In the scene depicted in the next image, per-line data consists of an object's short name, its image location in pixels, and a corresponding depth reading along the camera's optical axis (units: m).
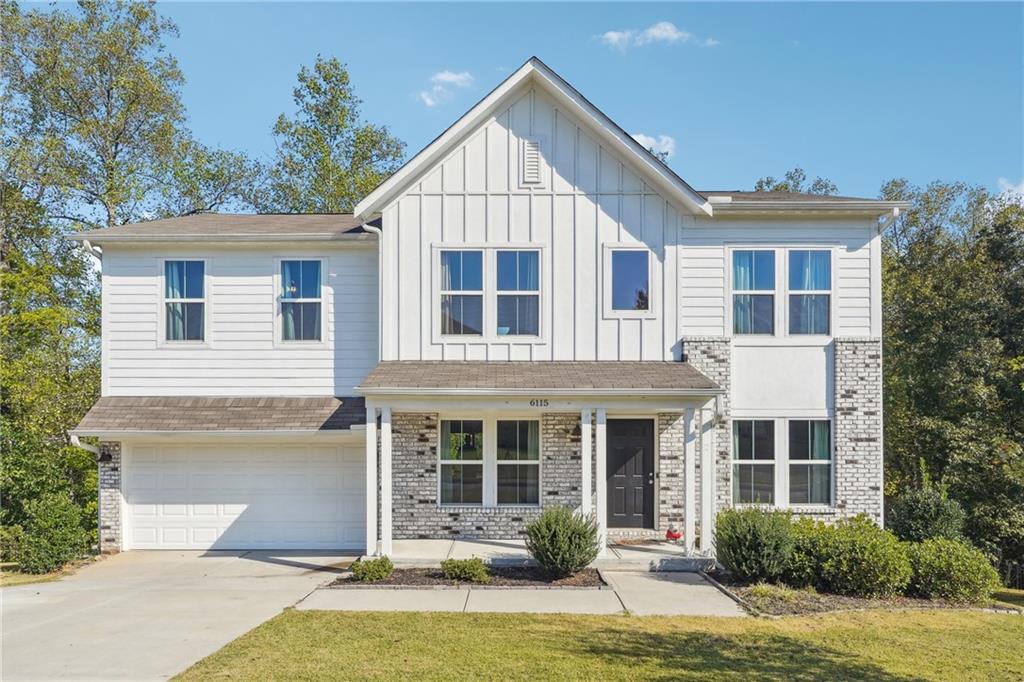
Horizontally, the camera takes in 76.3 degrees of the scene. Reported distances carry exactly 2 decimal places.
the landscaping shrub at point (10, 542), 12.19
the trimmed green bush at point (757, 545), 9.99
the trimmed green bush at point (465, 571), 10.23
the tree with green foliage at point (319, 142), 26.55
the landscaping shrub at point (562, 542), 10.23
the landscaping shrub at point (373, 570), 10.20
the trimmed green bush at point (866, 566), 9.56
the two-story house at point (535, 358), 12.56
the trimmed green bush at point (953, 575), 9.63
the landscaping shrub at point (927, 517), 11.59
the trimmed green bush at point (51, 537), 11.55
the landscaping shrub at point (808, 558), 9.95
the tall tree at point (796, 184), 31.19
